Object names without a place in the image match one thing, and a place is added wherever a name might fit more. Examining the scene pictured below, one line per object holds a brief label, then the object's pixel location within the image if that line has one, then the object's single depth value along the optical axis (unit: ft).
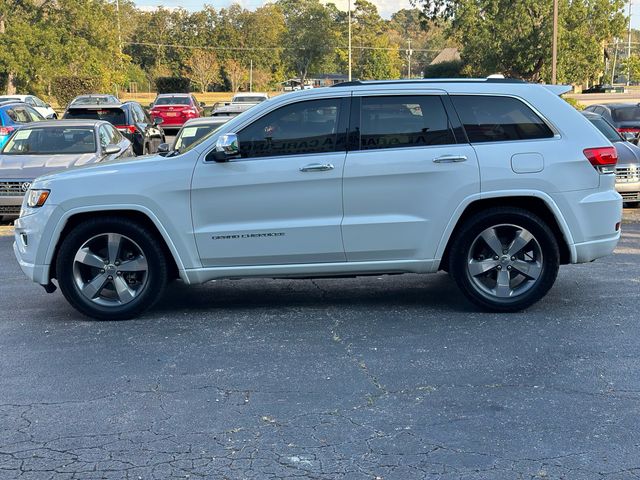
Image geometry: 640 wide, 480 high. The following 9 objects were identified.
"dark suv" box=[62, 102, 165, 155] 60.18
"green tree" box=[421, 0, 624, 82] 143.43
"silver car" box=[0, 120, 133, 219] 39.65
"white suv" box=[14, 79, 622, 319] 21.50
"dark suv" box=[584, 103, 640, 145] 58.59
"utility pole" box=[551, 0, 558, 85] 102.94
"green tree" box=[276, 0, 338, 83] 299.79
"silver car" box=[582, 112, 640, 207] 41.16
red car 102.27
